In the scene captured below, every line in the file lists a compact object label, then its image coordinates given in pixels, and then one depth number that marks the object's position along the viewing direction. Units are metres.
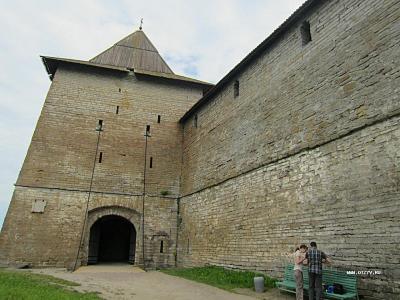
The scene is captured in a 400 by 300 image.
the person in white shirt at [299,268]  5.80
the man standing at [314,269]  5.57
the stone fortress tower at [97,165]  11.78
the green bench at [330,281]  5.34
